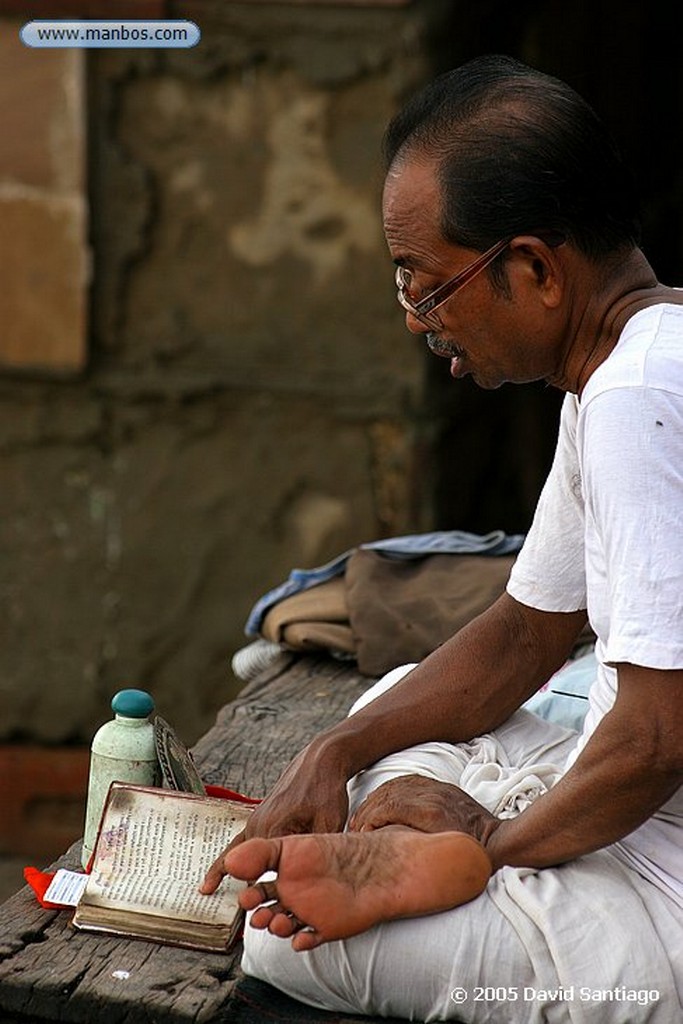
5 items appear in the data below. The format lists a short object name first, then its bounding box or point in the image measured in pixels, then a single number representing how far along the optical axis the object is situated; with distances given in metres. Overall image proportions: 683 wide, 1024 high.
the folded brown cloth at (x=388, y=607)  6.99
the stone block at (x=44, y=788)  9.05
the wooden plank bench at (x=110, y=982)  4.27
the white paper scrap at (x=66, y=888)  4.80
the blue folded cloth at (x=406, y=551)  7.45
